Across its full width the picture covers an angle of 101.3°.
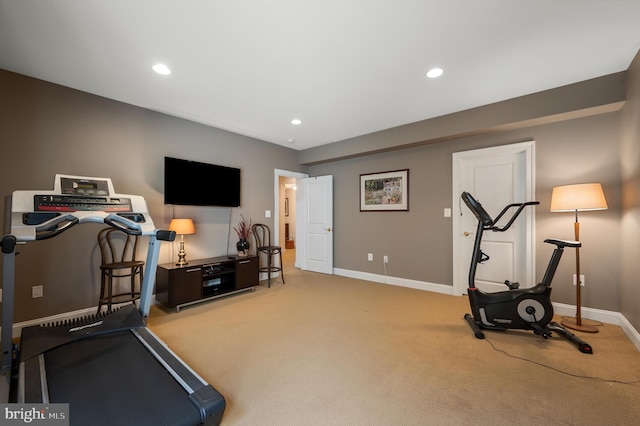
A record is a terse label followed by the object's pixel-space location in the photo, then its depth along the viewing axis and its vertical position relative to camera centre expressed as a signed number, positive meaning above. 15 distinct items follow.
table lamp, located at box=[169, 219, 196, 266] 3.38 -0.18
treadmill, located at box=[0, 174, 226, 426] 1.34 -0.95
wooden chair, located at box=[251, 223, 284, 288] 4.41 -0.53
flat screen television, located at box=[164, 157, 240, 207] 3.47 +0.46
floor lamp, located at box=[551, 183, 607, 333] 2.51 +0.15
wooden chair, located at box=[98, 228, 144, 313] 2.84 -0.54
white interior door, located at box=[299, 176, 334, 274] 5.17 -0.15
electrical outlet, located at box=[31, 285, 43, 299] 2.61 -0.77
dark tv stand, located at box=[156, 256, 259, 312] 3.16 -0.86
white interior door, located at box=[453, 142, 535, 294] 3.20 +0.04
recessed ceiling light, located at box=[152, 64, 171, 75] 2.37 +1.35
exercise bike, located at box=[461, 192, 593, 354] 2.43 -0.87
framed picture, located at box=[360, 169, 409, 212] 4.28 +0.43
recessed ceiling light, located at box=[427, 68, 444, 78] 2.45 +1.37
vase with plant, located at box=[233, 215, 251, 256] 4.13 -0.32
